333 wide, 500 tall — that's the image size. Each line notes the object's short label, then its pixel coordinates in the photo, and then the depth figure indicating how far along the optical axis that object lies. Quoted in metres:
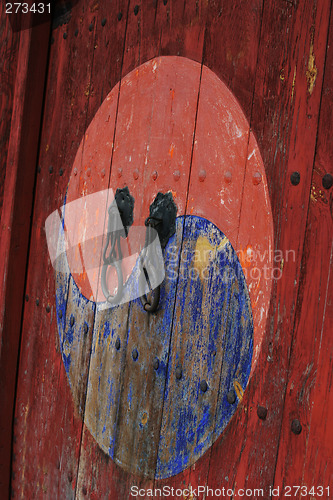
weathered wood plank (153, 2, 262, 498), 2.06
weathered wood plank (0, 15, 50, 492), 2.59
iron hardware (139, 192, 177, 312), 2.17
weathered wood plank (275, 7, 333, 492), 1.91
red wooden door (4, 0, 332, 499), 1.95
